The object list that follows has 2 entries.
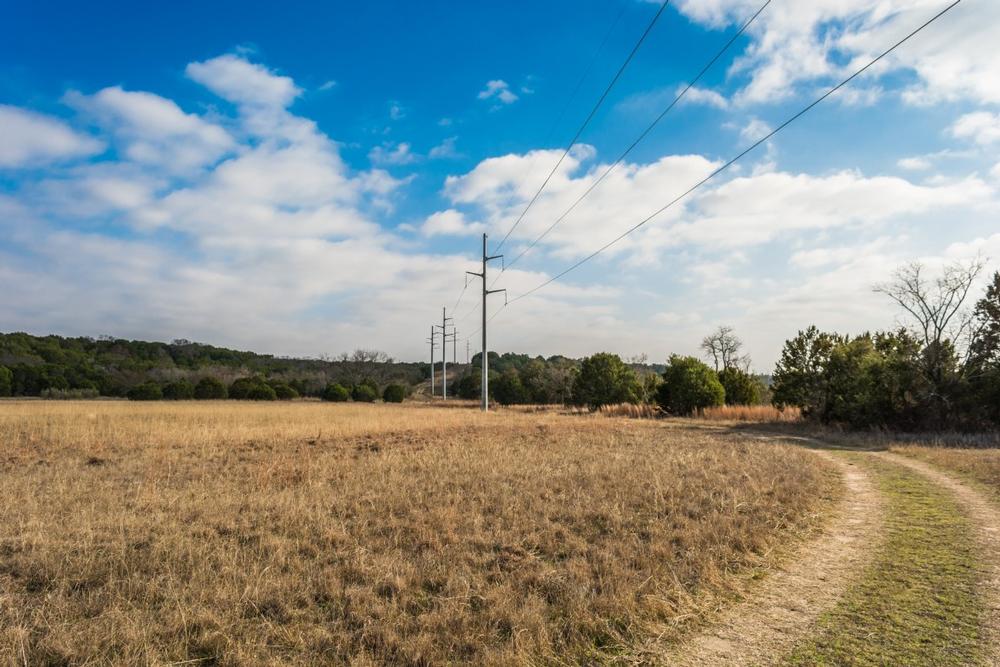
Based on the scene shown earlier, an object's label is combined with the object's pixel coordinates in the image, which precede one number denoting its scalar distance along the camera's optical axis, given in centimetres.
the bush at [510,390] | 6206
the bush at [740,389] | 3856
